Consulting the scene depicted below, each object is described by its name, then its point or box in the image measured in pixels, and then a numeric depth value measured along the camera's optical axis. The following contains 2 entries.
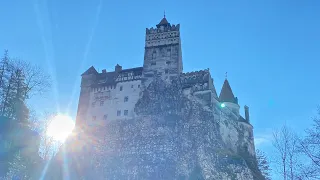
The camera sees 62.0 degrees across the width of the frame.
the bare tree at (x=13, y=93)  31.51
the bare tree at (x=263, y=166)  42.53
